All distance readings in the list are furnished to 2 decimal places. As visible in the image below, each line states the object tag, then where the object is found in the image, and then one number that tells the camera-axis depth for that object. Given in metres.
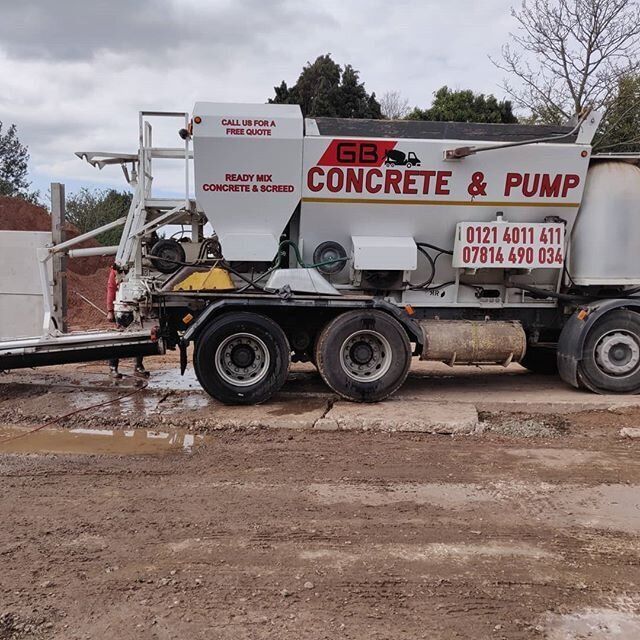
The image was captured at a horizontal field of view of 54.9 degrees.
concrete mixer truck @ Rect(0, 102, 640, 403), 6.77
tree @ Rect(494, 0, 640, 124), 16.14
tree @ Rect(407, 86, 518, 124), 21.20
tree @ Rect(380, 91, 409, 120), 32.87
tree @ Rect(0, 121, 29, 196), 28.38
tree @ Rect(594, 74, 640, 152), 15.94
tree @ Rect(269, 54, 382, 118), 26.98
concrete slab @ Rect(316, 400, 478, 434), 6.08
